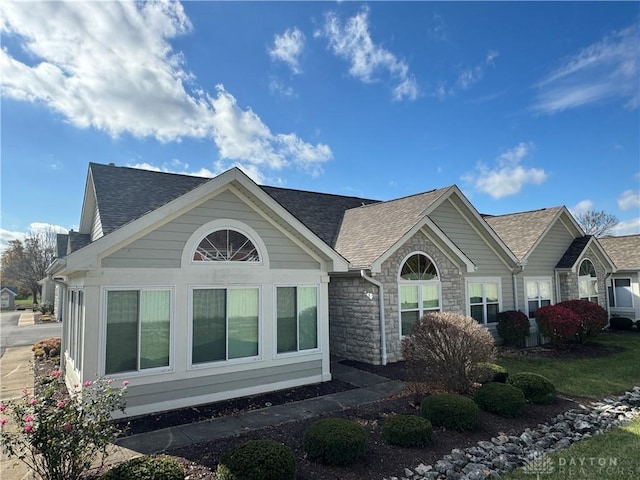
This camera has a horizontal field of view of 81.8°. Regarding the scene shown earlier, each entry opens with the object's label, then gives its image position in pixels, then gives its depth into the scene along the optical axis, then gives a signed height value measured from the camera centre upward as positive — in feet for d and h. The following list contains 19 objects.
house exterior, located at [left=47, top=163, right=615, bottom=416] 23.99 -0.56
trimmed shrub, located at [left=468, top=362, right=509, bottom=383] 26.68 -7.04
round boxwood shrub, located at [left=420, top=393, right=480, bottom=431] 21.49 -8.03
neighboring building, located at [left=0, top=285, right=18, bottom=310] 154.92 -7.73
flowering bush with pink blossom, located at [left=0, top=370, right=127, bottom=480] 13.33 -5.58
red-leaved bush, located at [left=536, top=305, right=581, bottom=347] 45.75 -6.22
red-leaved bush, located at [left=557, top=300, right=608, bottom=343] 48.18 -5.81
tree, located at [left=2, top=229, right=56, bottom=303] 153.58 +9.74
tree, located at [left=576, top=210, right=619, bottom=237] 151.12 +21.25
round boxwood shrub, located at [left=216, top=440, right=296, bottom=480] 14.49 -7.44
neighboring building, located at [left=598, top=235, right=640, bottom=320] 69.05 -1.74
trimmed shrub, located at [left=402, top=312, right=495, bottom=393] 26.43 -5.40
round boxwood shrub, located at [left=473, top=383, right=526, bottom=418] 23.73 -8.10
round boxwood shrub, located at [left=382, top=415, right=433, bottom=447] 19.26 -8.19
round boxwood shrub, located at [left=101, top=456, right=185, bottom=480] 13.64 -7.20
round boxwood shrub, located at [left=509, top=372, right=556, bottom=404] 26.35 -8.11
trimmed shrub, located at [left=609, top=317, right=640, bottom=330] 65.67 -8.85
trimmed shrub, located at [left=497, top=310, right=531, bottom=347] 48.47 -6.93
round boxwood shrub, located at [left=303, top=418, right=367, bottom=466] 17.15 -7.85
